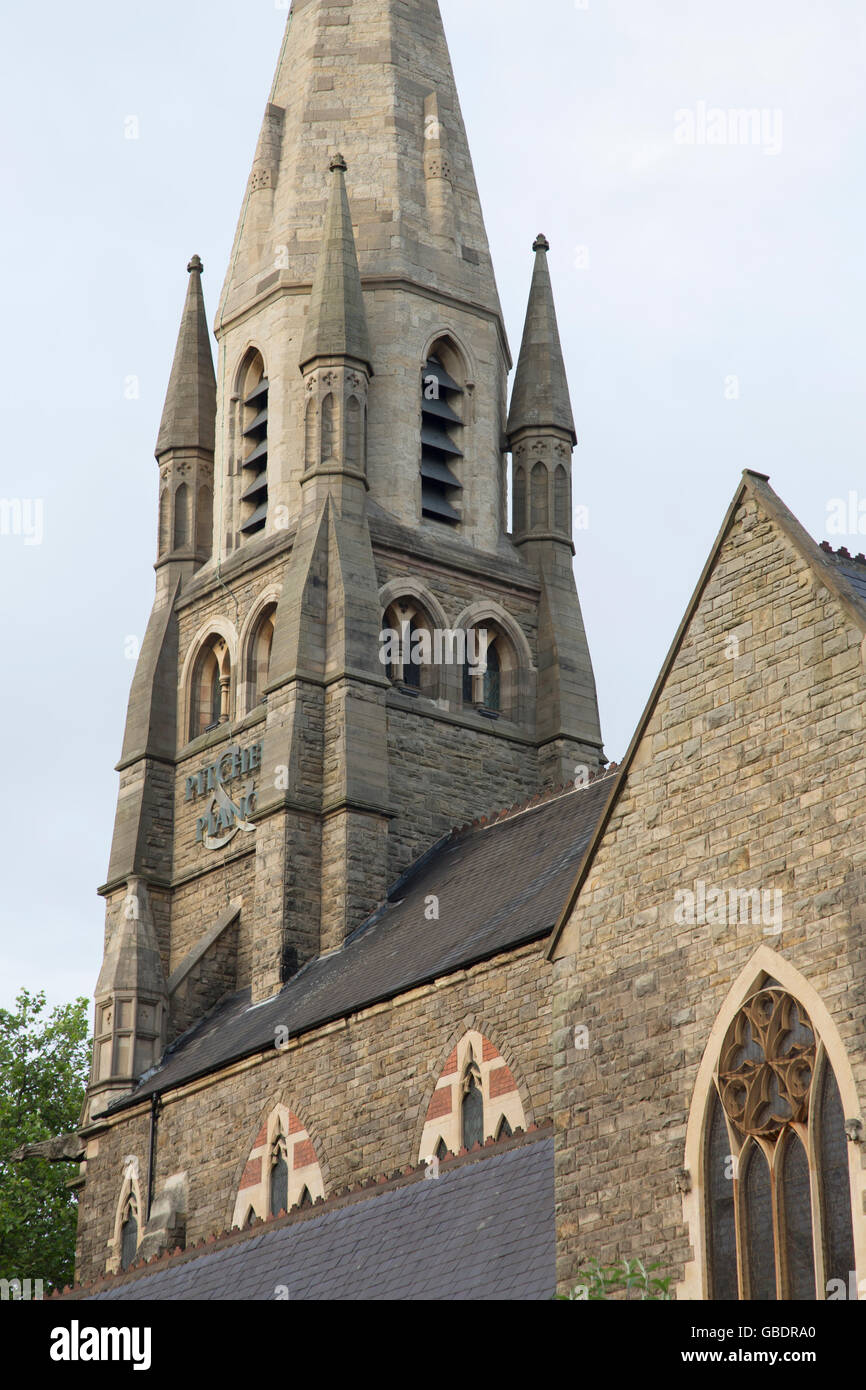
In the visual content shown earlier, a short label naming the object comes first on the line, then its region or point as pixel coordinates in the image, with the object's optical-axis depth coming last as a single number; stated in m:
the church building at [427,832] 17.92
